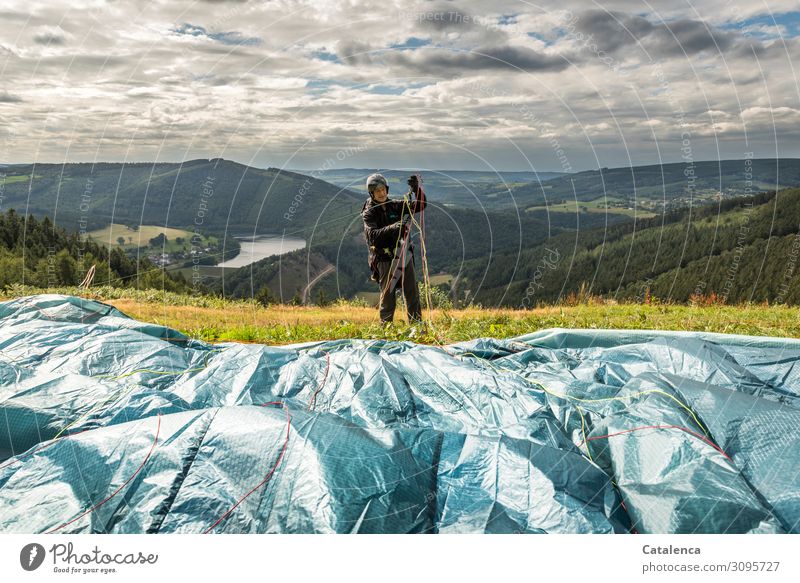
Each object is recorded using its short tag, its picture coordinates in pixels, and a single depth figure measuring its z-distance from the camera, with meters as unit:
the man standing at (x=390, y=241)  10.04
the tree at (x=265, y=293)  31.25
